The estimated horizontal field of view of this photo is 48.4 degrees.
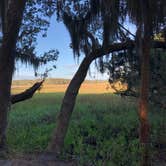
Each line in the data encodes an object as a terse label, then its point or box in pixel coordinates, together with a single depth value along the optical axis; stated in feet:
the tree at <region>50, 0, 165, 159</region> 14.25
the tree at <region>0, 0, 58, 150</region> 13.71
